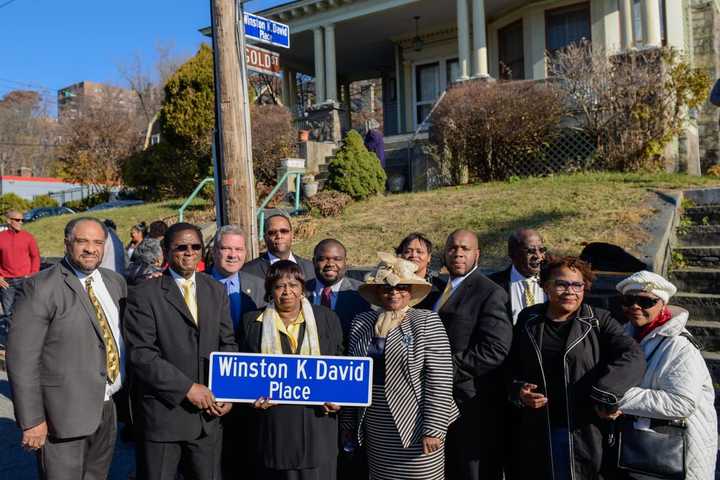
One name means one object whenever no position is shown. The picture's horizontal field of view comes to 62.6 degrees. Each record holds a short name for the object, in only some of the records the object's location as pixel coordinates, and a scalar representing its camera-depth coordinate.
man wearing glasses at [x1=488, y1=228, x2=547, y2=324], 4.34
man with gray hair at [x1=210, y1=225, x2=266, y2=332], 4.32
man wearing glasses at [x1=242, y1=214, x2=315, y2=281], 4.79
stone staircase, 5.87
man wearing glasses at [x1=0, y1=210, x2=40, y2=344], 8.57
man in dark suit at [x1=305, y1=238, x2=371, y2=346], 4.22
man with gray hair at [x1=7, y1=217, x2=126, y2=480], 3.19
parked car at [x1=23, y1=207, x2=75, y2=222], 30.60
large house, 16.14
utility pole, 5.78
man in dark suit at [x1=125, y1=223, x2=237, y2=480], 3.34
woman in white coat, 2.98
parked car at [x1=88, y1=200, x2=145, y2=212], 22.21
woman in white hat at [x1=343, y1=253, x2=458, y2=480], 3.30
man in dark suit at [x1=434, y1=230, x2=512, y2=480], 3.50
